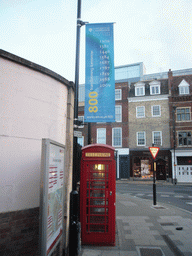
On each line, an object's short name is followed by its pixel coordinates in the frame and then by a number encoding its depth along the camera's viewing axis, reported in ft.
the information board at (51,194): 10.42
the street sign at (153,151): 36.27
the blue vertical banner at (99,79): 19.83
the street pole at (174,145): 85.39
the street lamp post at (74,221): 14.71
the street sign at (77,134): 16.19
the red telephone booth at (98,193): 18.89
